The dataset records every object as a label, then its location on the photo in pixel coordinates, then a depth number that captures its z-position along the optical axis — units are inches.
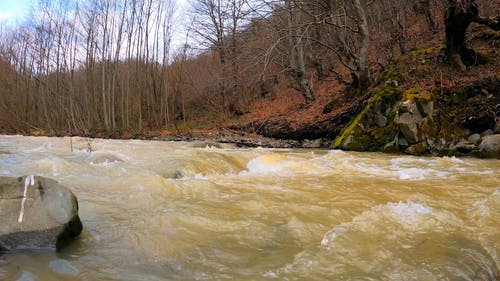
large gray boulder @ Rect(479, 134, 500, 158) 326.3
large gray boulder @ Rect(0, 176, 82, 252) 121.3
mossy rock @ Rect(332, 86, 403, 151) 410.9
